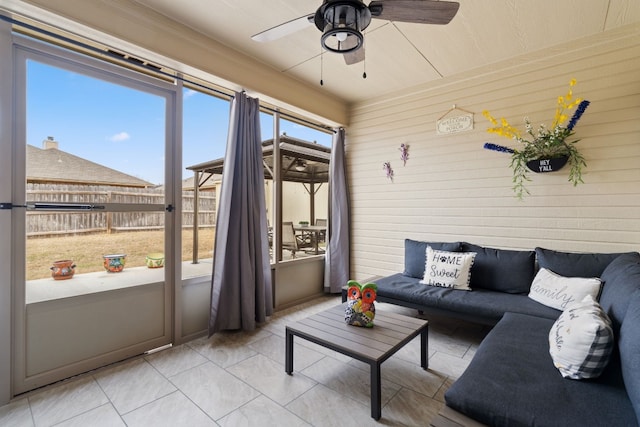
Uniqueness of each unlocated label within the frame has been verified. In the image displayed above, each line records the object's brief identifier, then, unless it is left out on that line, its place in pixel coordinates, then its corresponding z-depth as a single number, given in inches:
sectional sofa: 48.7
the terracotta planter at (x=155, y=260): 107.0
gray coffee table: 72.4
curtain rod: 79.6
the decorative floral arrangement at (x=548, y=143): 111.0
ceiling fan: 65.3
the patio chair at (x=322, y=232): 181.8
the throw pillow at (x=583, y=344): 54.6
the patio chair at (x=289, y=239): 160.1
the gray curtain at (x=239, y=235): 117.8
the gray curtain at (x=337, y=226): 171.5
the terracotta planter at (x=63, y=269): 88.1
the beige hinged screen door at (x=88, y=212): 82.6
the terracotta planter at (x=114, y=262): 98.0
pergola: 122.0
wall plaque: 137.1
